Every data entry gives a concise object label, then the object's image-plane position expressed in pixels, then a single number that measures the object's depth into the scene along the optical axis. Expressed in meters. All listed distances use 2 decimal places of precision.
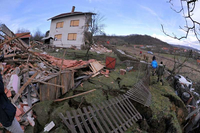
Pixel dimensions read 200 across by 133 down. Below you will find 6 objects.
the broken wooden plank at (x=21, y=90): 3.94
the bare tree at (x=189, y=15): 1.95
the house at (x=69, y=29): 19.39
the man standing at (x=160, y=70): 7.10
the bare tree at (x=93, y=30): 13.86
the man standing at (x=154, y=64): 7.99
